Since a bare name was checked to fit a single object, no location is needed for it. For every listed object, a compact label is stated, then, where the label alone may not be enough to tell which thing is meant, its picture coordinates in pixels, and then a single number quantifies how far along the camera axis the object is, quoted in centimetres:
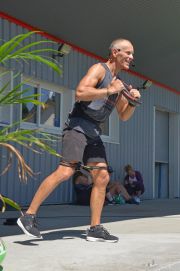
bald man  463
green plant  296
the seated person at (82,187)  1114
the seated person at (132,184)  1278
